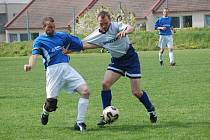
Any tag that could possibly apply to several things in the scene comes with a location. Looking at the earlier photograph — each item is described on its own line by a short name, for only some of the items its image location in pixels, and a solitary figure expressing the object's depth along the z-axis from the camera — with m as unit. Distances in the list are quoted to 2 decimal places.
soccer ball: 14.46
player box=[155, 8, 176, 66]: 34.72
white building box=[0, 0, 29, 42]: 116.03
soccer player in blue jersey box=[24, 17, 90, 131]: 14.39
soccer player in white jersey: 14.57
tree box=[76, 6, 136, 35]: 78.33
